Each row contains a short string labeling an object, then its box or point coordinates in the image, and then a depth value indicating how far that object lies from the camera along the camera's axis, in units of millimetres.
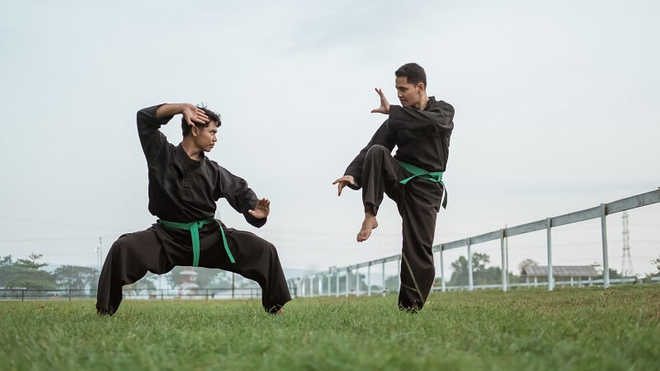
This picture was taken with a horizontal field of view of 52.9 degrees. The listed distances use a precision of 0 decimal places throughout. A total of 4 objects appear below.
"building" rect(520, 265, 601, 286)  72062
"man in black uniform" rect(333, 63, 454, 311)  6105
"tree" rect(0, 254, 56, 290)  67875
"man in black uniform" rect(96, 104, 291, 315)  5770
